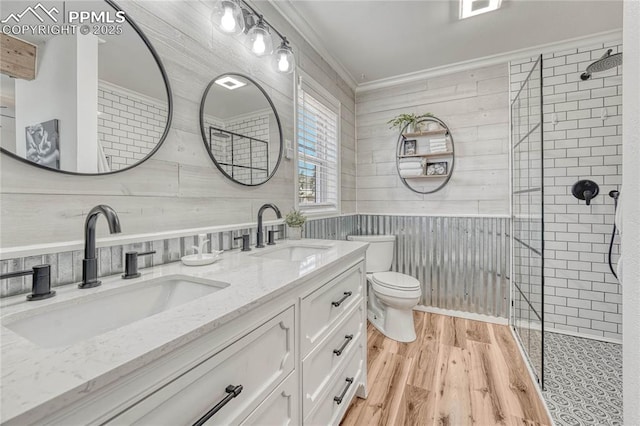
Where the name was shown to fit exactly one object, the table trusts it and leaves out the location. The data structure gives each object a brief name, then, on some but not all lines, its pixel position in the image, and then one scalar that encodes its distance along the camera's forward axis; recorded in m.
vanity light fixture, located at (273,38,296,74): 1.73
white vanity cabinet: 0.48
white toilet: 2.24
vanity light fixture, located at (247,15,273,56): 1.55
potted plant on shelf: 2.82
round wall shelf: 2.80
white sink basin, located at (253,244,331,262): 1.56
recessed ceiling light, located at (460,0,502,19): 1.92
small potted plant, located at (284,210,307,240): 1.83
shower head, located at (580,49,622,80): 1.77
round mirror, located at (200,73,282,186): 1.42
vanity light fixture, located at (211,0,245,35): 1.35
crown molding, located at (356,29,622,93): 2.32
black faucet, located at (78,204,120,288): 0.83
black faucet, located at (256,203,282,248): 1.59
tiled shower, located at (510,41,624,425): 2.01
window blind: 2.26
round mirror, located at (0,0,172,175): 0.79
